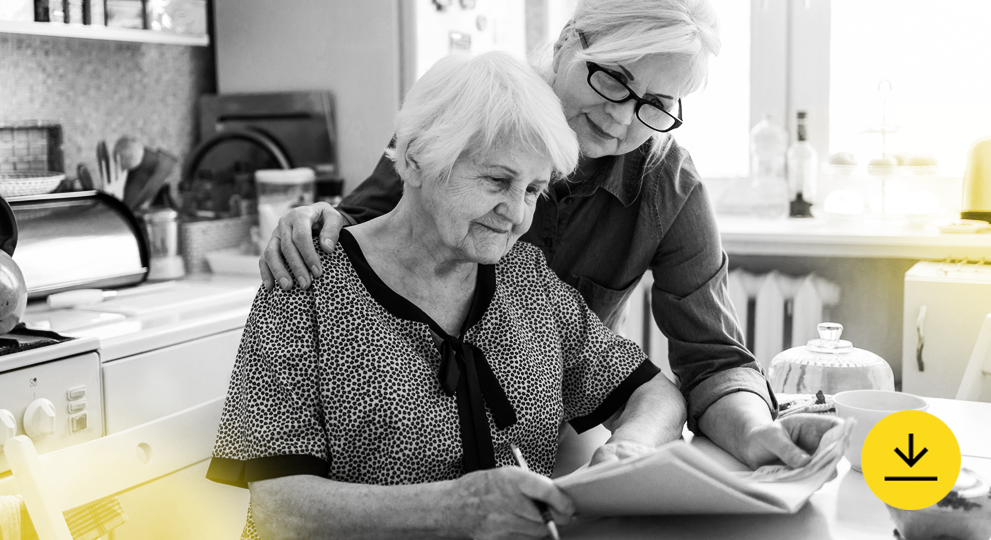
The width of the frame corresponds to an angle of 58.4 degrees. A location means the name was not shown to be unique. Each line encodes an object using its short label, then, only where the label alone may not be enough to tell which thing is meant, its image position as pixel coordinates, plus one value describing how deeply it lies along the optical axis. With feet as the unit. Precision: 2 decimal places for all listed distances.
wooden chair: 3.28
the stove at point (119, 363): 5.67
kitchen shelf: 7.14
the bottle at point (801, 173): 9.61
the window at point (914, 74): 9.08
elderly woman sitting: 3.38
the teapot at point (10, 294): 5.86
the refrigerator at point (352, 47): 8.76
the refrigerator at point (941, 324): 7.26
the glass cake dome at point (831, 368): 4.62
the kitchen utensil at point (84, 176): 8.52
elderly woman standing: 3.97
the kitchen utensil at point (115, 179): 8.75
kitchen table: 3.12
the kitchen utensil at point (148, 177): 8.90
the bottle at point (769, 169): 9.66
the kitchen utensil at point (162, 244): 8.47
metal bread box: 7.14
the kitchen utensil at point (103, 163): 8.73
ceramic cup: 3.56
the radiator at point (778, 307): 9.18
